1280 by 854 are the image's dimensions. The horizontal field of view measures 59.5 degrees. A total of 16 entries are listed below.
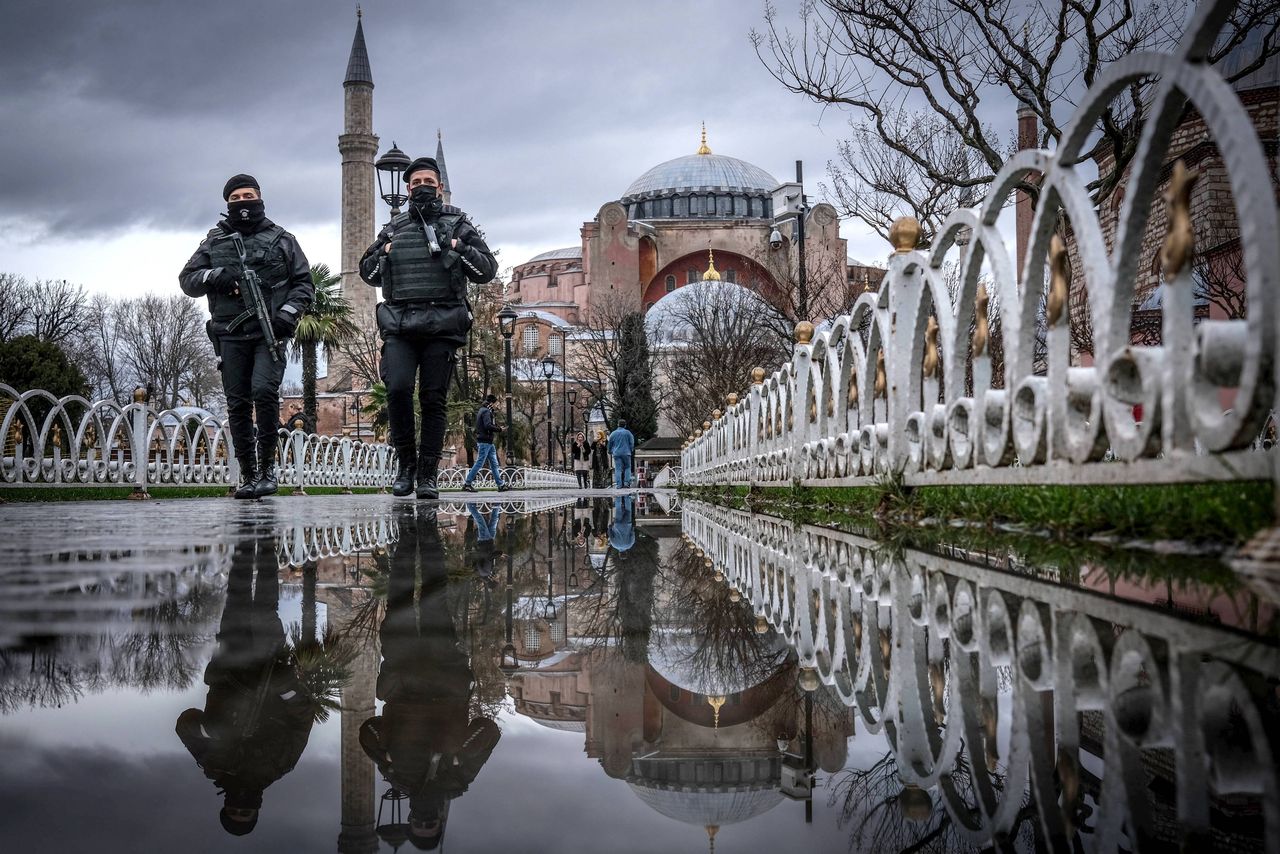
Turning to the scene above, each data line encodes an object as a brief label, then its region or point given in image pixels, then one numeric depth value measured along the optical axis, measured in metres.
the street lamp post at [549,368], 36.30
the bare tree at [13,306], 41.62
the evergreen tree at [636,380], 53.59
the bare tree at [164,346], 49.97
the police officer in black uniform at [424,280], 8.19
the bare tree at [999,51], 12.55
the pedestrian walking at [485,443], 21.34
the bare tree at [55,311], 43.12
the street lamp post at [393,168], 13.26
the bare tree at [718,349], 41.44
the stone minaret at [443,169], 78.12
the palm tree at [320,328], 36.25
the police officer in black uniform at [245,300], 8.24
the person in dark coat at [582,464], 37.55
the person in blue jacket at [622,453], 24.14
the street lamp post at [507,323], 30.02
